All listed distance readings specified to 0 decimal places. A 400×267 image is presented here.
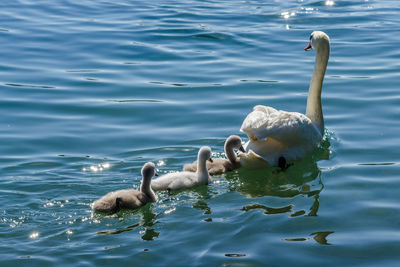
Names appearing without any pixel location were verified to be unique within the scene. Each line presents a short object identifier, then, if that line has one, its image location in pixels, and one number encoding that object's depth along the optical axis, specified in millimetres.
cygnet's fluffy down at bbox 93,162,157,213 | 9539
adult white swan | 11273
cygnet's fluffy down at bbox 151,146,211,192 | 10523
